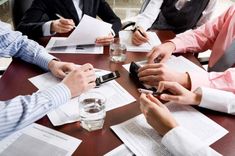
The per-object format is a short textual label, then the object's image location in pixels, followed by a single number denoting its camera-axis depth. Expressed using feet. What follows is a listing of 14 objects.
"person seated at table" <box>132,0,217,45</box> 5.83
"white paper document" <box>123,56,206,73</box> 3.75
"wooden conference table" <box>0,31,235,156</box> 2.42
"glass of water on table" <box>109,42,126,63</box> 3.98
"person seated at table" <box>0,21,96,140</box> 2.46
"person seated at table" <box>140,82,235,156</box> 2.30
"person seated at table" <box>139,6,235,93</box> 3.27
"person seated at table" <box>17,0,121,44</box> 4.68
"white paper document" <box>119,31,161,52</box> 4.36
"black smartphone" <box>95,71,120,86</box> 3.29
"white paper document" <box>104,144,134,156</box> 2.31
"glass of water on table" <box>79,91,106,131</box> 2.60
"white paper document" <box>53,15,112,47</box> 4.13
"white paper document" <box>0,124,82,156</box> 2.30
